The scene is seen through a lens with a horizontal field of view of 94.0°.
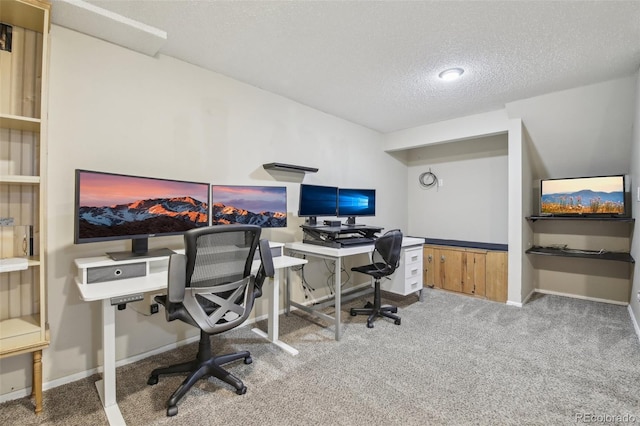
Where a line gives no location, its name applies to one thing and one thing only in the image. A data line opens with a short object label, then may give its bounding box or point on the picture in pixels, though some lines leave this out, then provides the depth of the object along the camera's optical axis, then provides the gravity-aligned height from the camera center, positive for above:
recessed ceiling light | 2.66 +1.29
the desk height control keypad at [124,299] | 1.64 -0.48
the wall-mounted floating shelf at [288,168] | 3.09 +0.50
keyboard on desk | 2.89 -0.27
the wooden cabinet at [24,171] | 1.68 +0.26
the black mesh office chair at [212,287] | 1.65 -0.44
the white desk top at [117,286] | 1.59 -0.42
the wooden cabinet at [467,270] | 3.70 -0.74
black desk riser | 2.88 -0.20
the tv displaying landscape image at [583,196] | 3.49 +0.24
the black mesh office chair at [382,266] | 2.92 -0.53
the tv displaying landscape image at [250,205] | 2.61 +0.08
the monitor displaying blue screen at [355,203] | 3.43 +0.14
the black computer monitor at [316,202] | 3.03 +0.14
